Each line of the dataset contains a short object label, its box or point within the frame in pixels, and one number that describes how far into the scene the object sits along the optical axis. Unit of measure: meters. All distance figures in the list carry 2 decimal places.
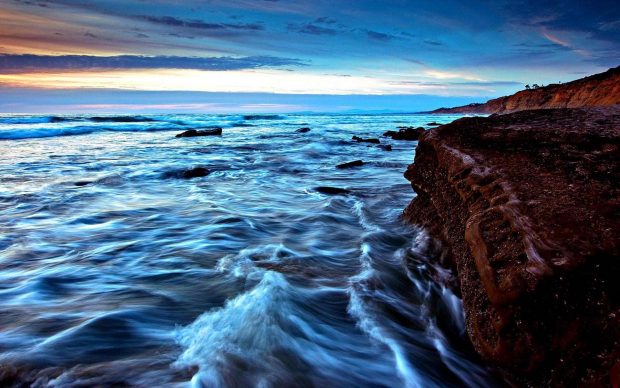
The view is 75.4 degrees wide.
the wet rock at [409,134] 22.36
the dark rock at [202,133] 25.32
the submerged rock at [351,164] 11.90
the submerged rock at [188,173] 10.44
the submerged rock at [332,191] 8.10
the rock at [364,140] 19.94
